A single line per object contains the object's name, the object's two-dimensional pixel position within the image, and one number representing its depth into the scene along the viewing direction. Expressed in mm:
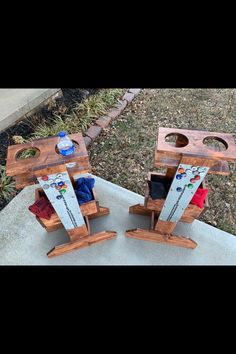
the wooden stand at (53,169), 1403
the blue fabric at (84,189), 1832
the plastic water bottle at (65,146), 1402
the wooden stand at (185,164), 1426
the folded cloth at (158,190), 1818
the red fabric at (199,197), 1789
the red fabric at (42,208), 1802
